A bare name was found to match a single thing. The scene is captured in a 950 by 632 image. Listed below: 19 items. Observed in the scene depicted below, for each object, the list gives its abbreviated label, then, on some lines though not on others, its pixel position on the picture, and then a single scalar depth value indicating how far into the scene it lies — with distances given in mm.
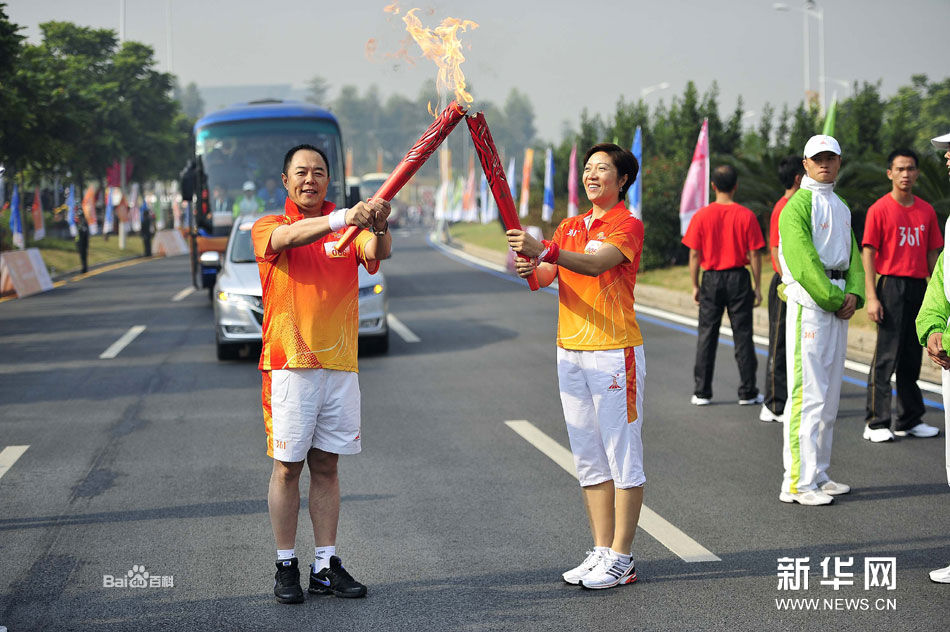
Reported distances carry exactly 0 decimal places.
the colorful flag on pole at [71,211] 42312
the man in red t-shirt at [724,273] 9031
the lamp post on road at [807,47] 37675
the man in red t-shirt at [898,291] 7699
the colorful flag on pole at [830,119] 16422
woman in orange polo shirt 4762
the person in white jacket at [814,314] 6094
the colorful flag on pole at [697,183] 18469
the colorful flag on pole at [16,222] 29969
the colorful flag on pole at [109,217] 47312
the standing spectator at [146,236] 43016
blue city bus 19828
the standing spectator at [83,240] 30812
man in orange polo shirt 4609
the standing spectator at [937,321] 4984
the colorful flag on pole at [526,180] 39694
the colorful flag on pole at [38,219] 35344
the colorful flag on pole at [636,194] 21562
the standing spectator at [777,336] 8094
